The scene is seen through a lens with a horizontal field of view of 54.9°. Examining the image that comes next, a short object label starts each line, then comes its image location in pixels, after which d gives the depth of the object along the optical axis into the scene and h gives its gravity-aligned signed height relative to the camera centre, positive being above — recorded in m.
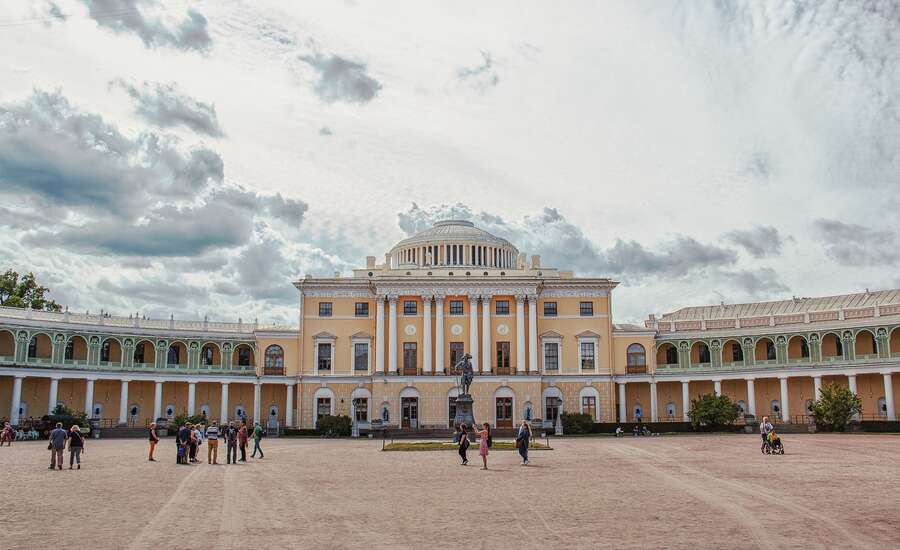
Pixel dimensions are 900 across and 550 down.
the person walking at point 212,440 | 33.59 -1.15
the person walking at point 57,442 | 30.47 -1.10
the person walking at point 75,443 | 31.11 -1.15
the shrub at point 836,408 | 59.09 +0.09
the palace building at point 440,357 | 69.50 +4.43
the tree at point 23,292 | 80.19 +11.01
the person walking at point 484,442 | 31.20 -1.17
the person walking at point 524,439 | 32.38 -1.09
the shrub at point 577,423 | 65.12 -1.00
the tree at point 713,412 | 64.50 -0.19
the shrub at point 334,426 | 64.38 -1.17
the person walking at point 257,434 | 37.62 -1.03
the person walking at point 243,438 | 35.26 -1.14
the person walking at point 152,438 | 34.84 -1.12
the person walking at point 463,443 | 32.91 -1.26
